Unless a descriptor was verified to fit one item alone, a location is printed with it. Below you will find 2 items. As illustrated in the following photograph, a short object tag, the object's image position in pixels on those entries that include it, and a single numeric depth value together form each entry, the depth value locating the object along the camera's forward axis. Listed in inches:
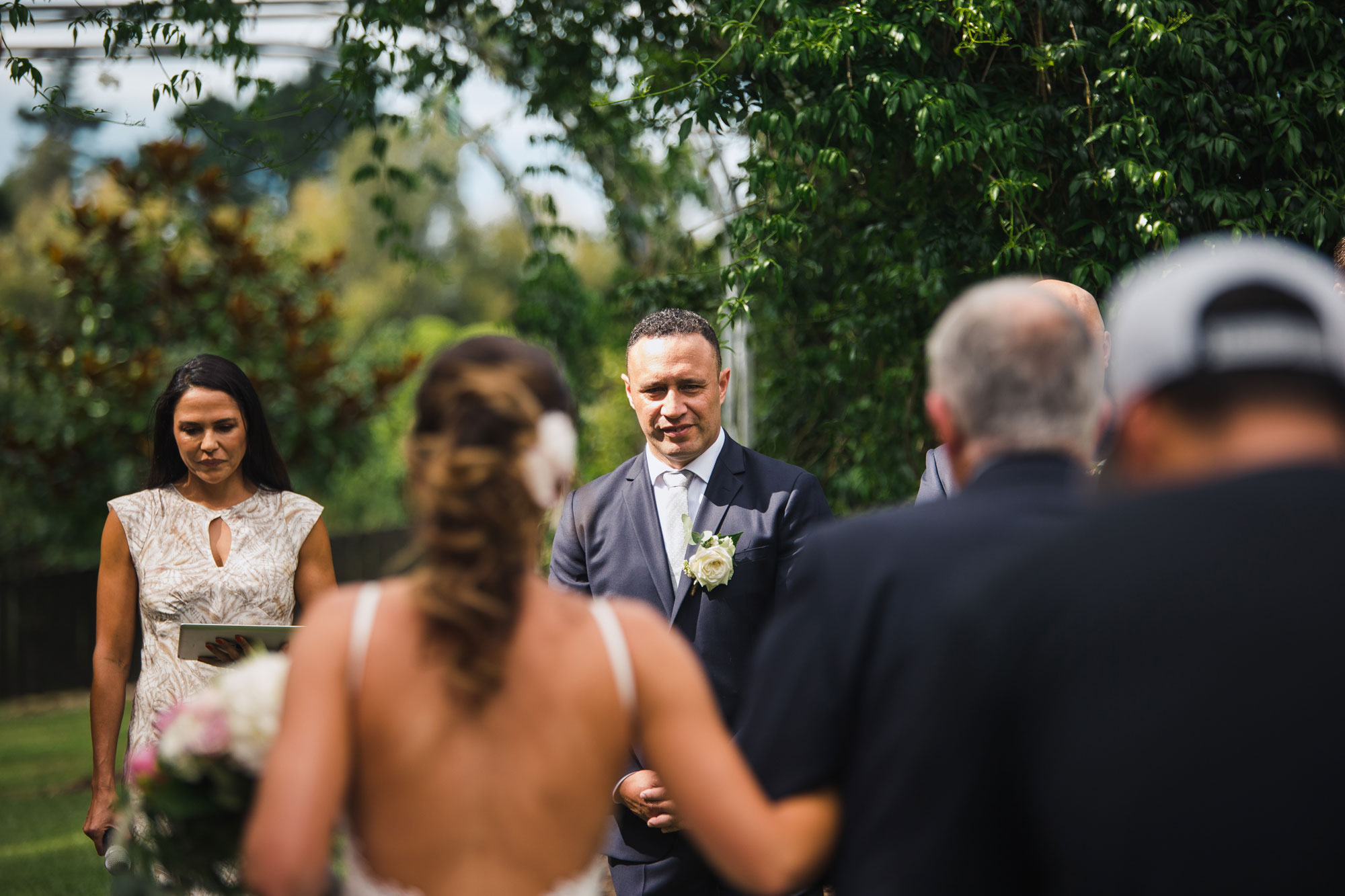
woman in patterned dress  150.5
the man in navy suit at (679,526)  138.8
